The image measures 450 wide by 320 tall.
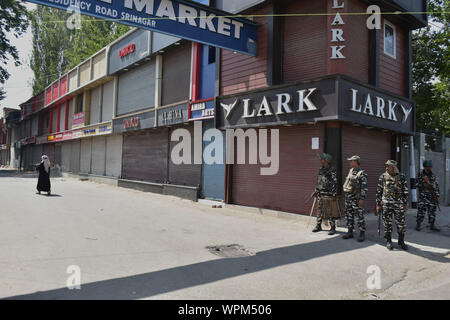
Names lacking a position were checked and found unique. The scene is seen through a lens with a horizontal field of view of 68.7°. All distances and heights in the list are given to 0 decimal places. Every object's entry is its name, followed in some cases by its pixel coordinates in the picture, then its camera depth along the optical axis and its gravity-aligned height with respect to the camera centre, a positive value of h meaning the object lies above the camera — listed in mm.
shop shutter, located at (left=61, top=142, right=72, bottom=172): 31795 +1432
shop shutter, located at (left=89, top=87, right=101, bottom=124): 26312 +5216
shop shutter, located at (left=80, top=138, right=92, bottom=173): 27372 +1268
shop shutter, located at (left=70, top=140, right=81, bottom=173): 29594 +1177
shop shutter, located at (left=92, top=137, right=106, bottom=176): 24922 +1194
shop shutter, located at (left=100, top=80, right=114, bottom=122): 24148 +5223
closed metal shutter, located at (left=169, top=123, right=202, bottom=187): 15070 -7
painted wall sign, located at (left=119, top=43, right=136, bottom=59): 20078 +7573
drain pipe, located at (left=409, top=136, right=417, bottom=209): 12695 +58
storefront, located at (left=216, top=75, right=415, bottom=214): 9422 +1529
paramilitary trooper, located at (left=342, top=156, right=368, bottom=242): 7595 -481
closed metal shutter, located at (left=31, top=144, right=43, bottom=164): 39781 +1886
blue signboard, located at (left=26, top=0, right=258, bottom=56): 7727 +4182
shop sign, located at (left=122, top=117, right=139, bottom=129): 19469 +2934
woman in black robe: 14859 -450
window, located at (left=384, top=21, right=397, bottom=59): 11909 +5039
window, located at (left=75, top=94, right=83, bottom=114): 29438 +5931
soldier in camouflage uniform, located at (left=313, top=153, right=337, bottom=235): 8391 -368
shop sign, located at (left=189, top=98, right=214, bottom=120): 13688 +2729
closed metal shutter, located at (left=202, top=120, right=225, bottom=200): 13524 -276
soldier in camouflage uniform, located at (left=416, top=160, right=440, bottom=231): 8891 -462
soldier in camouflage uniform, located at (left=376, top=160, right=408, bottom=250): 7023 -516
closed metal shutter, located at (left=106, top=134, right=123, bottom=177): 22509 +1091
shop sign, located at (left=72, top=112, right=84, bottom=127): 28309 +4451
